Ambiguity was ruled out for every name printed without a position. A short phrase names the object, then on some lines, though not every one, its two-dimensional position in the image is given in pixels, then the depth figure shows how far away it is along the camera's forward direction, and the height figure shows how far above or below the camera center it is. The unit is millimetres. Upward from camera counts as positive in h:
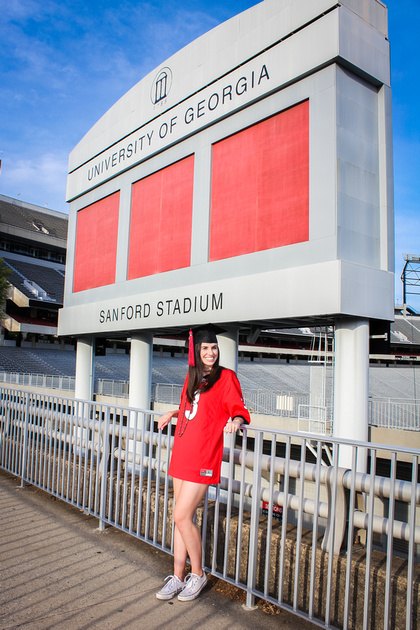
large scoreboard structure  8344 +3973
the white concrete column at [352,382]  8344 -302
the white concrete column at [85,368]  16250 -395
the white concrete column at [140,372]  13859 -407
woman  2984 -527
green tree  35216 +5266
